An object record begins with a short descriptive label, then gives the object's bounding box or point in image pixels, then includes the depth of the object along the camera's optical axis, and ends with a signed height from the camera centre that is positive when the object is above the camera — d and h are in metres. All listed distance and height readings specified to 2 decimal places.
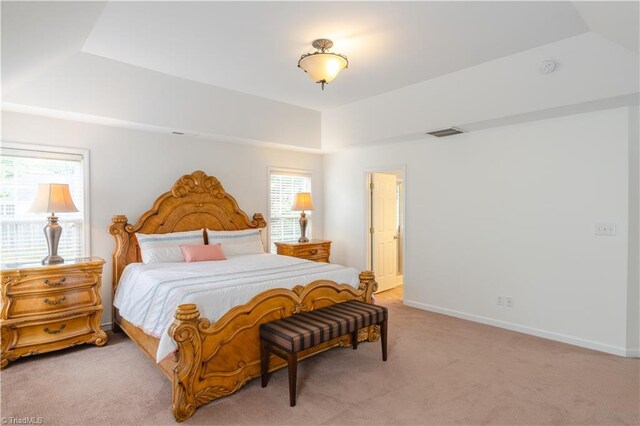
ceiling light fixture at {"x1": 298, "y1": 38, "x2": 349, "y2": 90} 2.90 +1.20
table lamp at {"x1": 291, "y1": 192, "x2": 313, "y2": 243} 5.45 +0.08
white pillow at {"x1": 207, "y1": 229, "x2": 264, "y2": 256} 4.43 -0.38
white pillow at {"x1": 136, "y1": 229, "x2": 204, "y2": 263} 3.85 -0.39
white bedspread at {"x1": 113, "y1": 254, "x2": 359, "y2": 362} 2.55 -0.59
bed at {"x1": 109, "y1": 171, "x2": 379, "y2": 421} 2.31 -0.76
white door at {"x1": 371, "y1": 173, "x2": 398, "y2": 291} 5.61 -0.33
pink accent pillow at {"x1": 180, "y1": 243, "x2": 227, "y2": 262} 3.93 -0.47
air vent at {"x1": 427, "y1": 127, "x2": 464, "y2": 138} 4.16 +0.92
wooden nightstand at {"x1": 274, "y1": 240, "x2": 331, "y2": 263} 5.13 -0.58
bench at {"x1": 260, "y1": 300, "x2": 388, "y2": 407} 2.47 -0.89
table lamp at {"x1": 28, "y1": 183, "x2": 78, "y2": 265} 3.28 +0.04
